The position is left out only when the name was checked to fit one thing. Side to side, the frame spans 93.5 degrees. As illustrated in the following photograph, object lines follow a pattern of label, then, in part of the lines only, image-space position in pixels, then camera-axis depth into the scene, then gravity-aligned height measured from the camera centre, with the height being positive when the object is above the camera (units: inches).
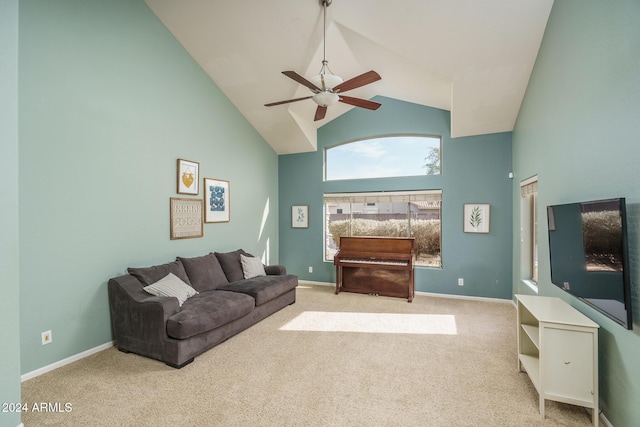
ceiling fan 117.2 +54.8
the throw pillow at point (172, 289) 126.4 -29.4
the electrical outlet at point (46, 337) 107.6 -41.9
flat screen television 67.6 -9.2
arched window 214.5 +47.4
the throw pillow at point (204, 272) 155.9 -27.8
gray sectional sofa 112.5 -36.9
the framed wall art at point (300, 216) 250.2 +3.8
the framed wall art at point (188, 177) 164.2 +24.9
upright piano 200.2 -30.3
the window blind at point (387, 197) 212.0 +17.6
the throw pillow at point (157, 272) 131.1 -23.5
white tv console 77.7 -37.0
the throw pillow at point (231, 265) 178.7 -26.9
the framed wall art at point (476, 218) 196.5 +1.4
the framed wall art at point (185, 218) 160.9 +1.5
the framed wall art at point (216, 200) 183.3 +13.2
